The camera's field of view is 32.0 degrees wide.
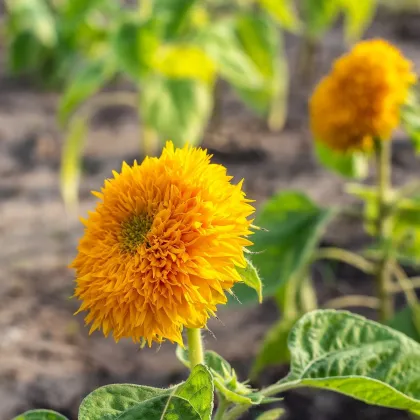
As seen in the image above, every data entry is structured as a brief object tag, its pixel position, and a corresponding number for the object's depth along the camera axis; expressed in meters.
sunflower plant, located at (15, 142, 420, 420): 0.69
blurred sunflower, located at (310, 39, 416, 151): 1.34
